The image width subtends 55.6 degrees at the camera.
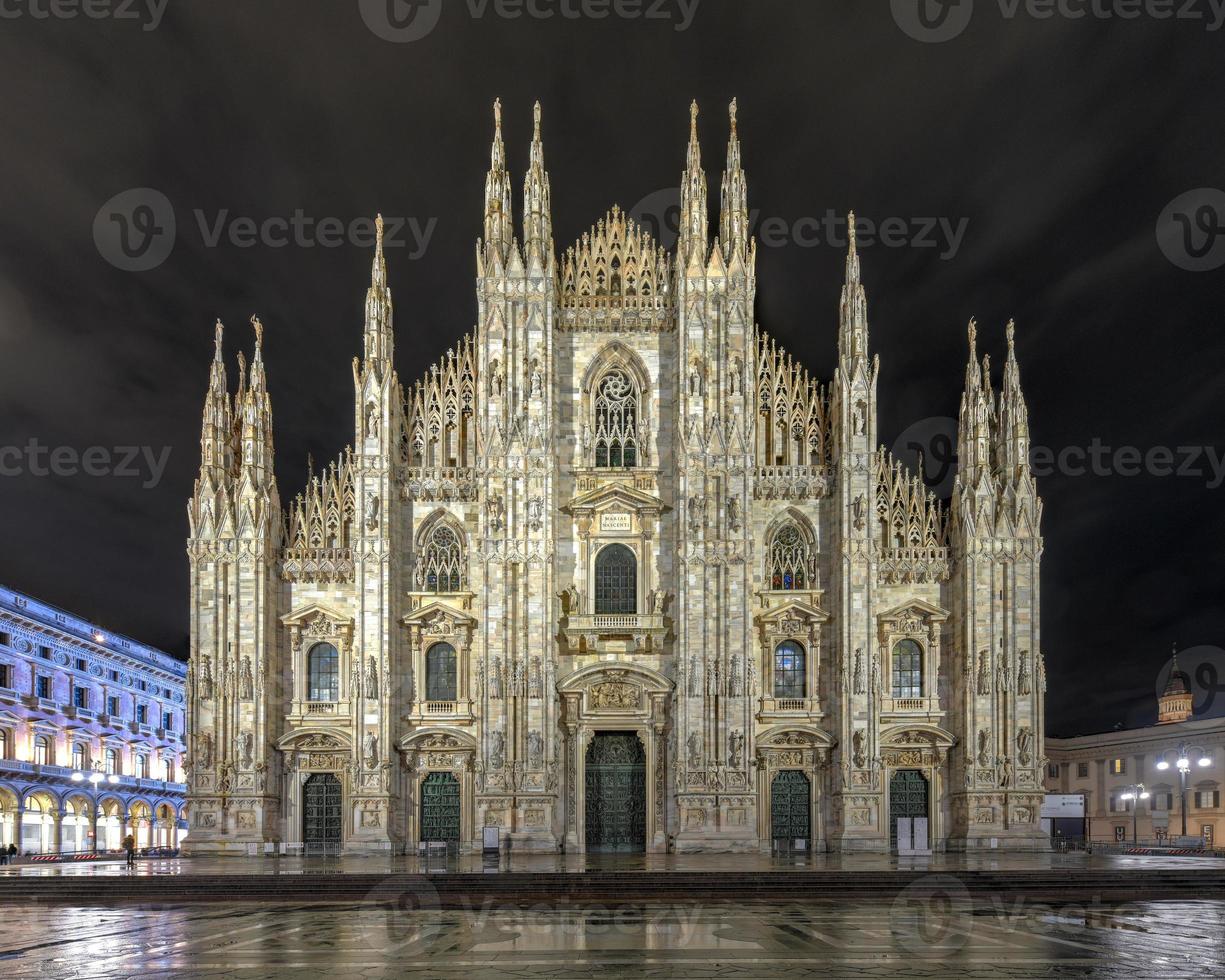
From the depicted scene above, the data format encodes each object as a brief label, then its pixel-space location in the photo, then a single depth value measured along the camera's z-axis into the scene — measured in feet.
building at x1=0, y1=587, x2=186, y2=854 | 195.42
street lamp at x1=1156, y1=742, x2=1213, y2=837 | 263.29
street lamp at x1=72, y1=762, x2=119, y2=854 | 198.14
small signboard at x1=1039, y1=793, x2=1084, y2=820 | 157.38
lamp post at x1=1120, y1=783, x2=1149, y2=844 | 259.10
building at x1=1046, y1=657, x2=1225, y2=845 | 264.11
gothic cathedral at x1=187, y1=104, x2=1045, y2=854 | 143.23
